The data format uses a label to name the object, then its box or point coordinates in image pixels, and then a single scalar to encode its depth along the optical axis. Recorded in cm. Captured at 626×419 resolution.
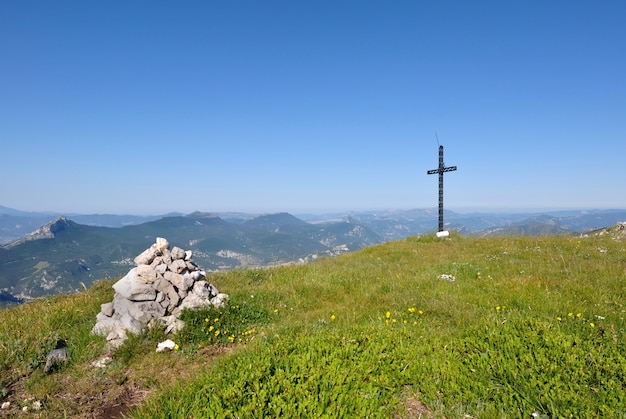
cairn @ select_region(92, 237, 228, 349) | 732
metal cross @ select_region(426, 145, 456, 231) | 2358
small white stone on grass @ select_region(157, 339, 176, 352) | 652
